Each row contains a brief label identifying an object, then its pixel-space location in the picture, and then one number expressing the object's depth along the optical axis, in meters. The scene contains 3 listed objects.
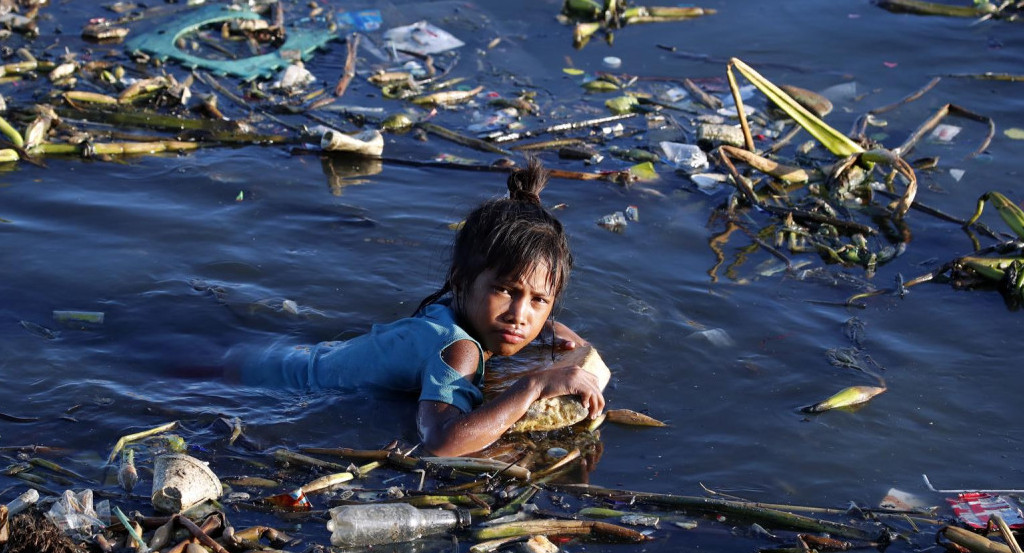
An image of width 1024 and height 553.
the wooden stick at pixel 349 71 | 7.19
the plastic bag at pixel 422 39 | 8.11
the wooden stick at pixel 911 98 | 7.14
